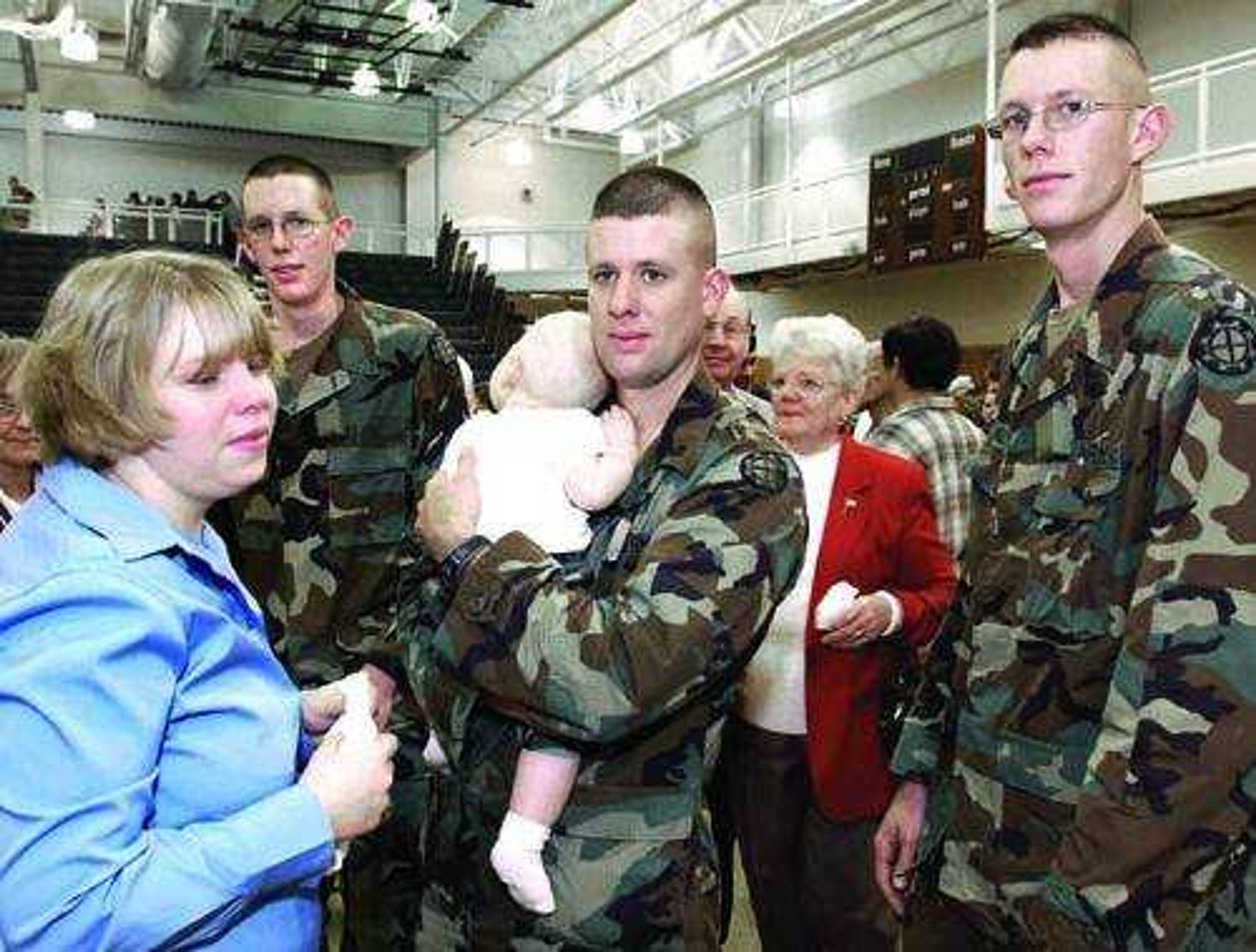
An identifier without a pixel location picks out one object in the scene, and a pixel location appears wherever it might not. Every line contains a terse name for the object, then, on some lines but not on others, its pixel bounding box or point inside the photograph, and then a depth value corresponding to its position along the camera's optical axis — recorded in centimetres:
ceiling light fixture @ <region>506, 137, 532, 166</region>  2103
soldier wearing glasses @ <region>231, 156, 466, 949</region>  258
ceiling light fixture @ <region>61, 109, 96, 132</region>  1714
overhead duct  1341
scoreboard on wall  1153
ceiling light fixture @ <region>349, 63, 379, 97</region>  1383
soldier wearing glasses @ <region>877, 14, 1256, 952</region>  131
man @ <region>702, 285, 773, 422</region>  339
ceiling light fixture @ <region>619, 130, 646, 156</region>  1828
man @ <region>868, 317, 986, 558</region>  341
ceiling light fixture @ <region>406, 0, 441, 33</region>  1157
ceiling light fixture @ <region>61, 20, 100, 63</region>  1138
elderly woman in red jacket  279
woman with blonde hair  107
